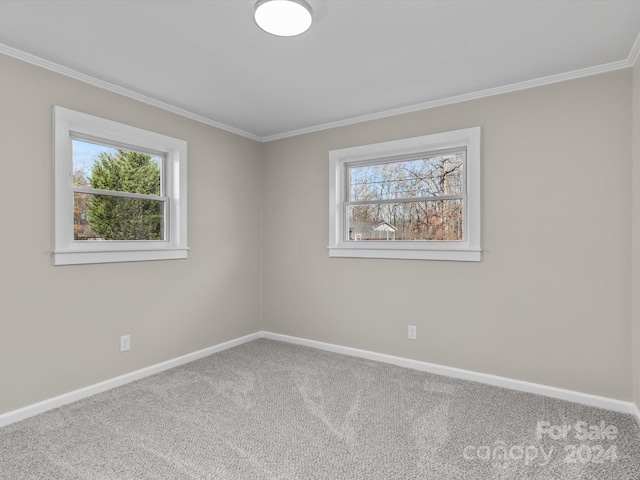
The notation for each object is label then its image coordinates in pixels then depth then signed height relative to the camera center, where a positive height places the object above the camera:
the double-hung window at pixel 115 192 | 2.68 +0.38
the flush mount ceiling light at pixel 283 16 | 1.86 +1.15
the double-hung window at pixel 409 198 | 3.17 +0.36
